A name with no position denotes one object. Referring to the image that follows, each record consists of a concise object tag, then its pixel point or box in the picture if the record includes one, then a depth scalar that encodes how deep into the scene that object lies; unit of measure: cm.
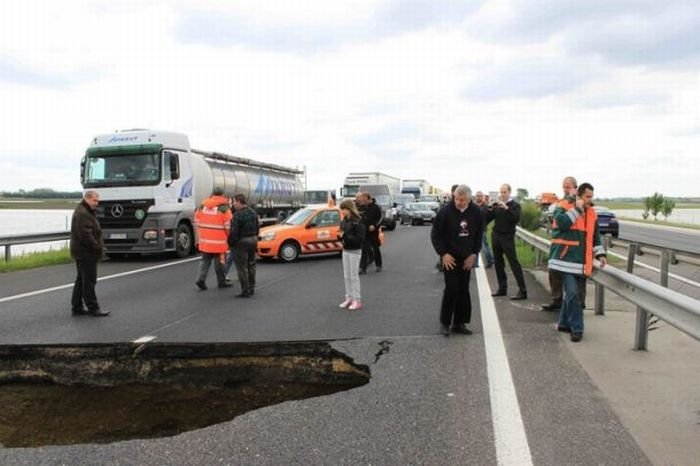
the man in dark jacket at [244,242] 970
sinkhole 452
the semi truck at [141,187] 1529
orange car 1503
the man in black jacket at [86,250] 805
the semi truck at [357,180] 4141
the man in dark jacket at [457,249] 683
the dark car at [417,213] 3806
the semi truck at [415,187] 6241
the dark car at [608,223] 2611
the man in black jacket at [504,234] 944
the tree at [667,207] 5622
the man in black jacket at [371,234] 1305
